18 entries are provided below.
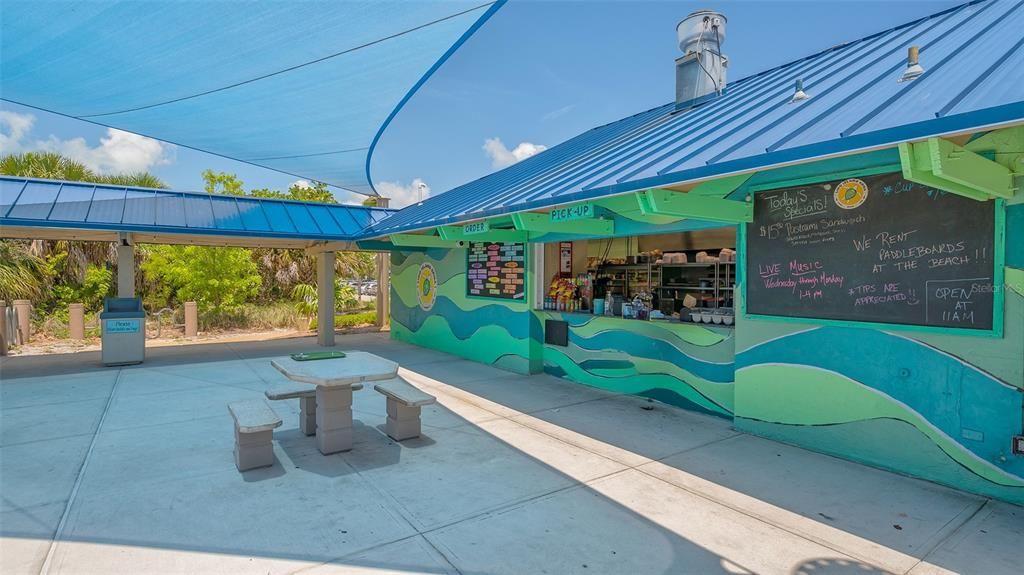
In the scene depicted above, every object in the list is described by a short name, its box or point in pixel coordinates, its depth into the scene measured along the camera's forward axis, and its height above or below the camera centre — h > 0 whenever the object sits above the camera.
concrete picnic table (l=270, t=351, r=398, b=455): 4.77 -1.16
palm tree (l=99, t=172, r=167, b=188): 16.62 +3.22
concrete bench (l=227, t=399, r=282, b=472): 4.37 -1.43
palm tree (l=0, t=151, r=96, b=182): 15.14 +3.32
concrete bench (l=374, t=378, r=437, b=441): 5.21 -1.41
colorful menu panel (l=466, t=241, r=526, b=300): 9.15 +0.12
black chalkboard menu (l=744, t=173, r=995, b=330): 4.02 +0.19
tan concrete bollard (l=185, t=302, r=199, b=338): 13.77 -1.15
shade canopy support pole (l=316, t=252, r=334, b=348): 12.30 -0.62
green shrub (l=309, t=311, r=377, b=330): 16.00 -1.42
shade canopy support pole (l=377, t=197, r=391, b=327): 15.47 -0.17
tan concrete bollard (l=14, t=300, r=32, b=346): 11.87 -1.02
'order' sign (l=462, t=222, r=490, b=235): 7.51 +0.73
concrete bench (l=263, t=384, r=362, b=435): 5.39 -1.38
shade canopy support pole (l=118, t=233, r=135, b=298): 9.80 +0.18
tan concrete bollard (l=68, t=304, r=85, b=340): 12.49 -1.07
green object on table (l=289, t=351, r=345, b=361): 5.38 -0.86
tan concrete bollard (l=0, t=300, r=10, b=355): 10.54 -1.10
